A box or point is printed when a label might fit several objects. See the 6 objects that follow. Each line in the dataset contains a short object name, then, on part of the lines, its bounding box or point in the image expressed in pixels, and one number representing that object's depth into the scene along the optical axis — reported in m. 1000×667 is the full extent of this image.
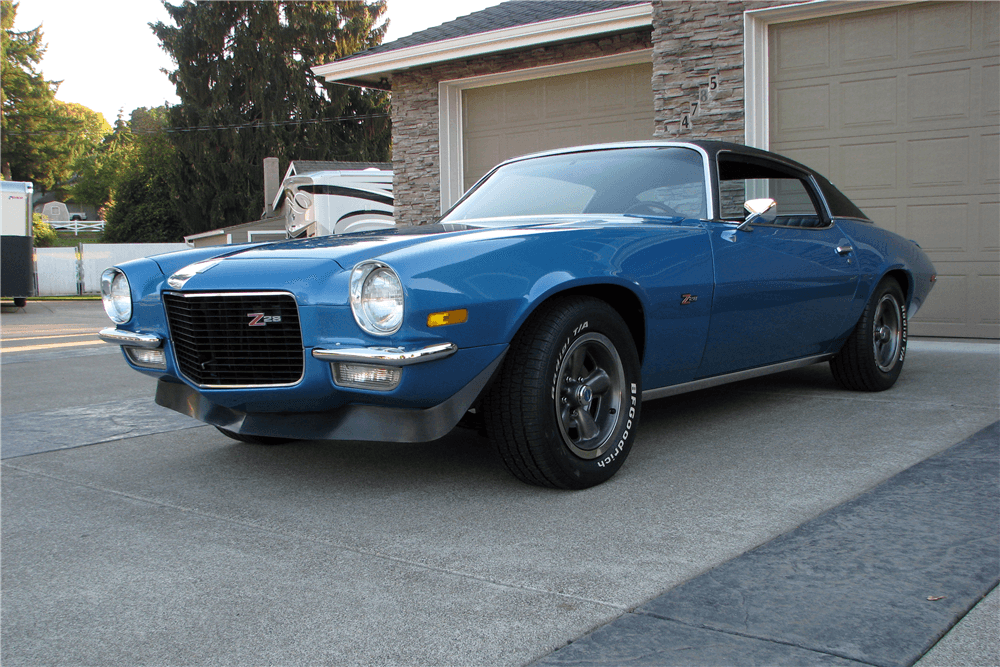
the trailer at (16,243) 17.48
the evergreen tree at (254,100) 39.81
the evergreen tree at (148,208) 45.81
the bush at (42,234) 44.47
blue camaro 3.10
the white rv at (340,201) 18.30
